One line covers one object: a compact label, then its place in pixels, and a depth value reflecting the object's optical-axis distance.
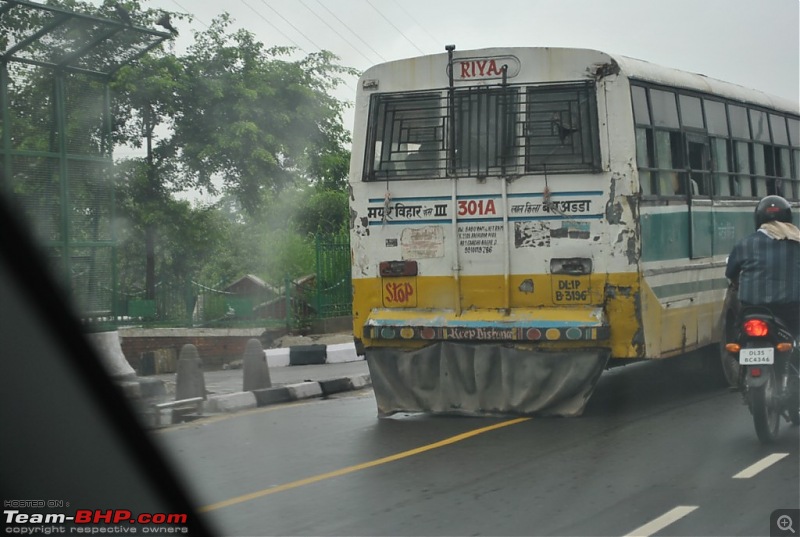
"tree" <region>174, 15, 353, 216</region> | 28.27
